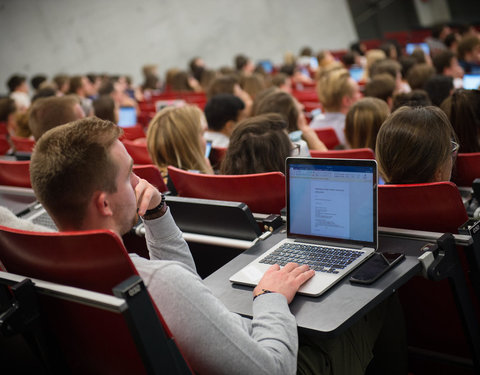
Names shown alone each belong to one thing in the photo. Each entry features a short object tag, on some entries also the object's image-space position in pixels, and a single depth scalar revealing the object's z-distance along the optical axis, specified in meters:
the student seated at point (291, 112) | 3.87
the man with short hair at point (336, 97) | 4.72
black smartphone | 1.63
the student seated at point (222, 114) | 4.16
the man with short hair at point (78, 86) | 8.49
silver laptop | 1.78
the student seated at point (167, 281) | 1.36
